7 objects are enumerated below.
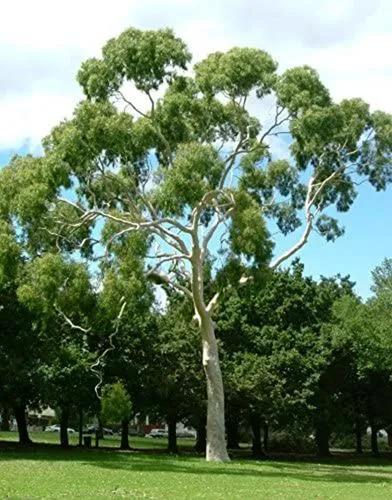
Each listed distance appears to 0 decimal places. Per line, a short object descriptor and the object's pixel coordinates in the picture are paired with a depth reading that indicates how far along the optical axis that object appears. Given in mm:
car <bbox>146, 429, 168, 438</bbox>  97750
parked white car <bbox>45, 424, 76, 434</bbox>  91625
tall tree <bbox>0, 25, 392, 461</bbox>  28375
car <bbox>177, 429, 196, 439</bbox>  96150
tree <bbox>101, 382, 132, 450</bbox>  39688
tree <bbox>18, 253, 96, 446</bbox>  28891
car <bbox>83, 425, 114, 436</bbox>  85044
